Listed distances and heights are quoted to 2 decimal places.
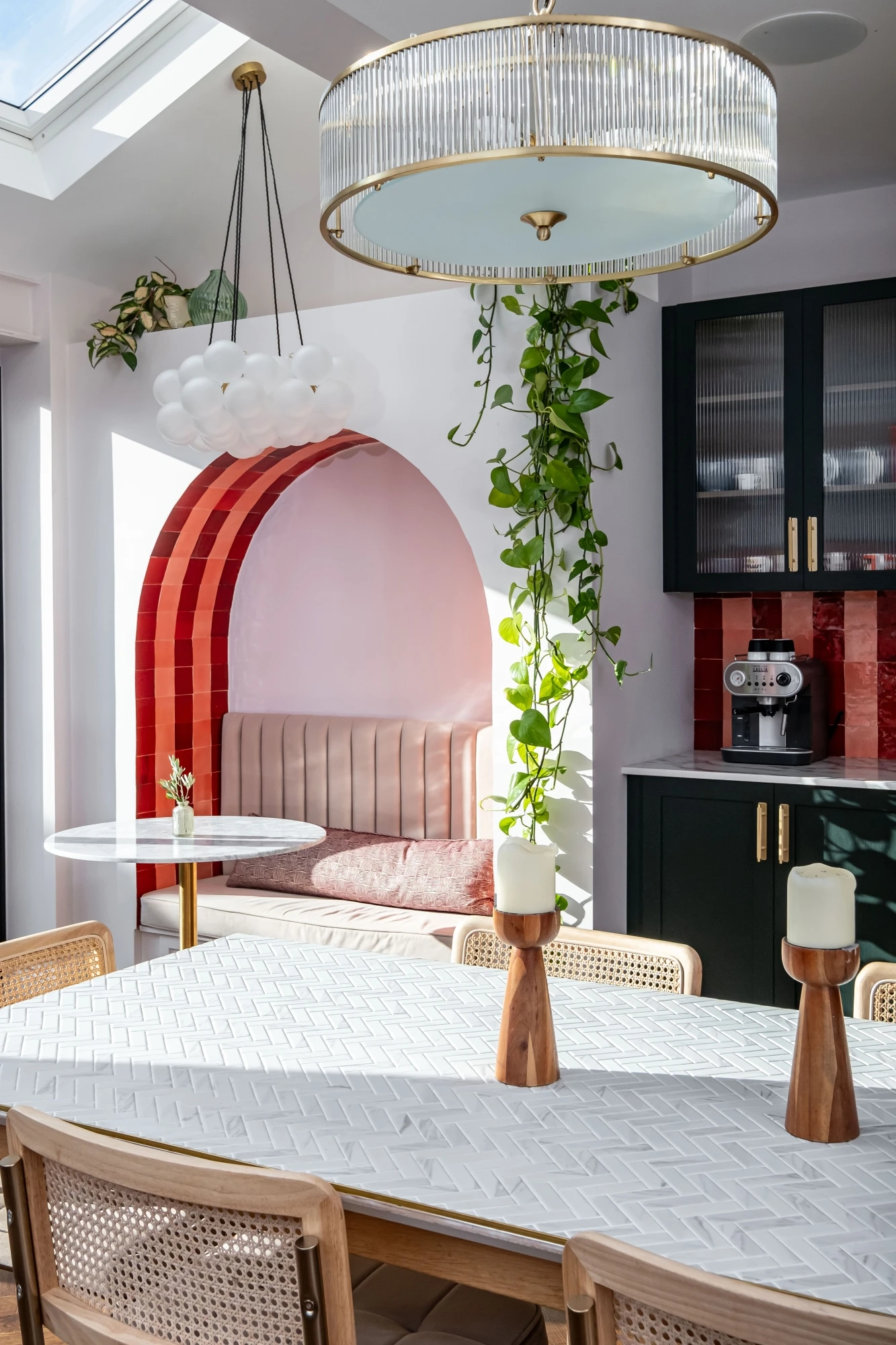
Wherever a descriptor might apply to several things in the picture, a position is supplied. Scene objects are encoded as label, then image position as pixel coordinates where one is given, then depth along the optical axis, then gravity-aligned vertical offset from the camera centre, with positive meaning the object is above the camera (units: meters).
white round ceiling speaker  2.86 +1.45
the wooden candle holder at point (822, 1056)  1.56 -0.52
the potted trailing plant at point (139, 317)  4.49 +1.22
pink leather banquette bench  4.07 -0.57
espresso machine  3.91 -0.19
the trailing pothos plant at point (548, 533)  3.51 +0.33
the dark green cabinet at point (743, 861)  3.58 -0.65
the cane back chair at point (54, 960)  2.33 -0.60
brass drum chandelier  1.34 +0.58
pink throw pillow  4.12 -0.78
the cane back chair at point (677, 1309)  1.00 -0.56
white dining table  1.37 -0.62
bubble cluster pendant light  3.43 +0.70
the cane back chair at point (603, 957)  2.30 -0.60
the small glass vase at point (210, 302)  4.32 +1.22
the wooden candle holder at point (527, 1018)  1.74 -0.52
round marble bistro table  3.25 -0.53
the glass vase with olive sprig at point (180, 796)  3.54 -0.45
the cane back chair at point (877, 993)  2.13 -0.60
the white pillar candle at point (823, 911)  1.57 -0.34
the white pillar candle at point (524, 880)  1.75 -0.33
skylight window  3.84 +1.96
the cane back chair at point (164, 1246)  1.27 -0.66
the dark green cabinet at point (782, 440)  3.89 +0.67
